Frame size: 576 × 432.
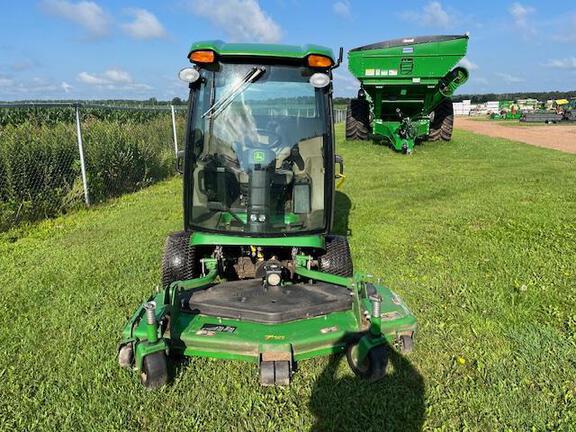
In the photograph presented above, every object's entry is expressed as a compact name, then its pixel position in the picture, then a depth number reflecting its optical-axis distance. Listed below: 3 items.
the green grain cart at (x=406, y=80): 12.80
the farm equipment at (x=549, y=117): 35.78
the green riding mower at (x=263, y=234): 2.86
